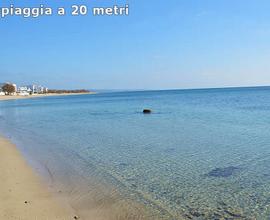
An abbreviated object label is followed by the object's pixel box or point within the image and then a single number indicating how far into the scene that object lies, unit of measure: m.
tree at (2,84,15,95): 165.89
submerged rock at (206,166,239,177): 10.45
